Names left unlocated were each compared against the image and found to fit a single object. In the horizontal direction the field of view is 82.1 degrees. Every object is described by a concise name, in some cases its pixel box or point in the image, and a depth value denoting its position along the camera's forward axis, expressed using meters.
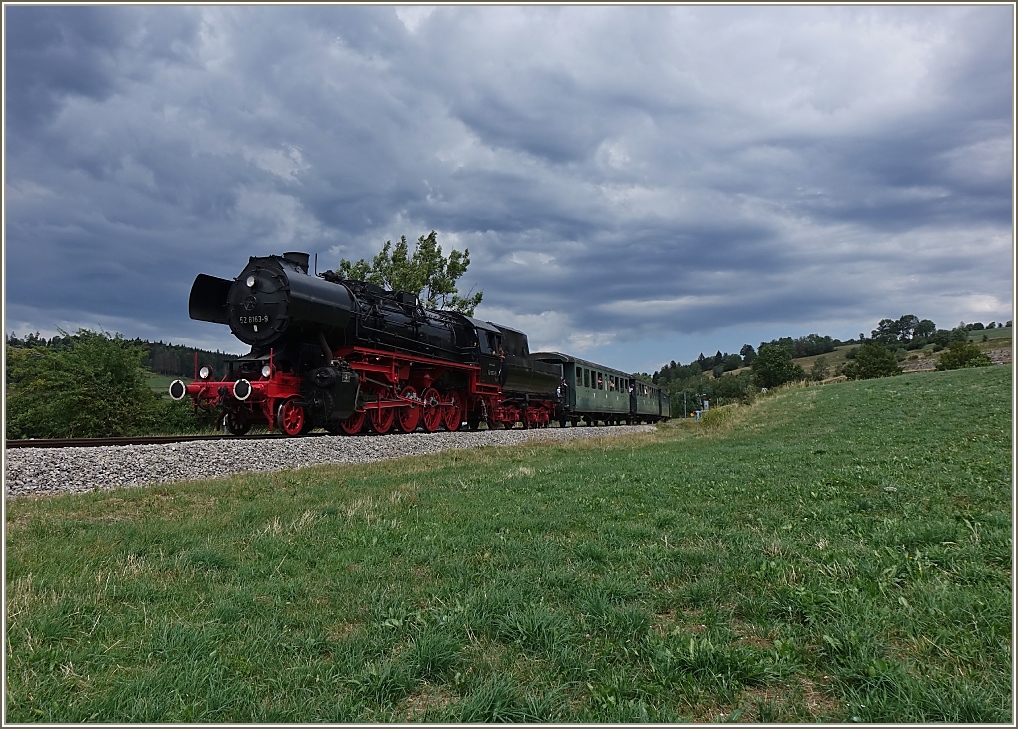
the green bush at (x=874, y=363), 80.81
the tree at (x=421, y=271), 41.31
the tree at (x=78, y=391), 25.94
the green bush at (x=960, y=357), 60.93
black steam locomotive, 16.50
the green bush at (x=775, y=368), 100.06
